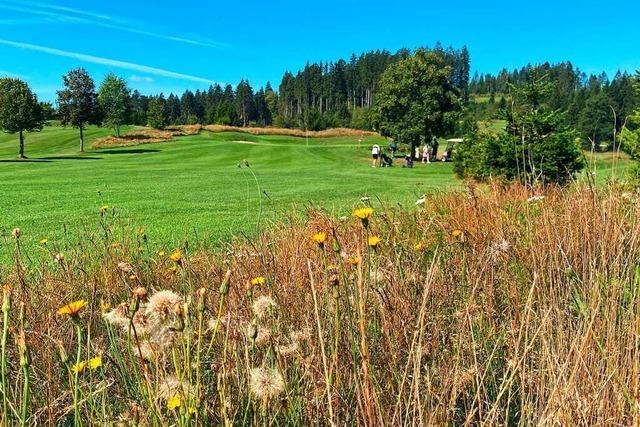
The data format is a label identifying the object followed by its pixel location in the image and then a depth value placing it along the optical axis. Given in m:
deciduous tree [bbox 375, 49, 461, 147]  34.53
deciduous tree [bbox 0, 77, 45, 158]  37.09
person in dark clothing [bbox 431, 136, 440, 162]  36.98
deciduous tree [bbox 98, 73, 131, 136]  58.03
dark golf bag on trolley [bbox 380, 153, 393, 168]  29.06
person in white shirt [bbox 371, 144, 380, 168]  28.17
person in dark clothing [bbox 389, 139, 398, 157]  33.84
